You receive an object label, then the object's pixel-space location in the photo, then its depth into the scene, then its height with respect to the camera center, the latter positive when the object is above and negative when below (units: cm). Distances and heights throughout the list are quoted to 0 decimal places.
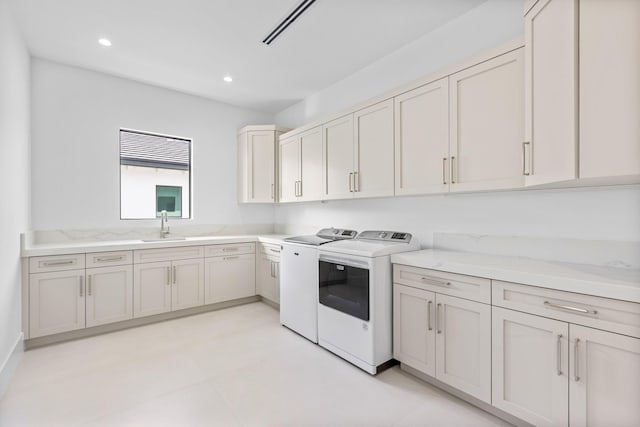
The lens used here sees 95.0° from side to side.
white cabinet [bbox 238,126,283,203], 413 +71
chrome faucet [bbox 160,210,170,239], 372 -16
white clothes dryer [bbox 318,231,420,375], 223 -71
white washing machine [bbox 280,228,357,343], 282 -70
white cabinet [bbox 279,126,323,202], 340 +58
